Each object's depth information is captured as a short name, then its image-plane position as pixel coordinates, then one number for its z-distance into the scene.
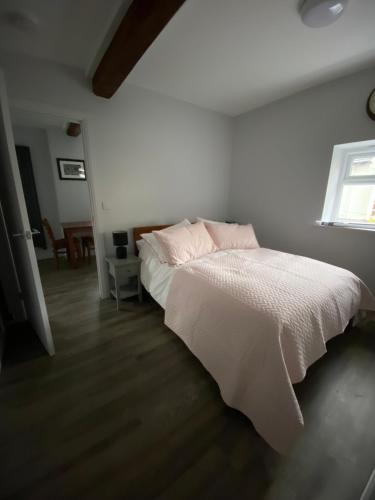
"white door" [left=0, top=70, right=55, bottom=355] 1.34
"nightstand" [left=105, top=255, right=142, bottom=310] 2.31
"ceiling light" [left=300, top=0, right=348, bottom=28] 1.25
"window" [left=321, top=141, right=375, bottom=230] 2.25
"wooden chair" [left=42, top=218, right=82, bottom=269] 3.57
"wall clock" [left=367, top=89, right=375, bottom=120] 1.95
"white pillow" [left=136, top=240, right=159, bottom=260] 2.30
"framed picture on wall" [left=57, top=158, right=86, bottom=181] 4.03
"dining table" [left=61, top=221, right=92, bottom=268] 3.56
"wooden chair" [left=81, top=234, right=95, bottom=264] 3.89
